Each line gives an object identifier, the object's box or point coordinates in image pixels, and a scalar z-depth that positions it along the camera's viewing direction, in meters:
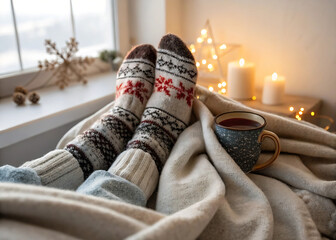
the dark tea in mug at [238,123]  0.73
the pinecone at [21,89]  1.16
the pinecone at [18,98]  1.10
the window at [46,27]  1.17
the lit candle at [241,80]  1.25
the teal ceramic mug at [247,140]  0.67
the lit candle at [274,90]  1.21
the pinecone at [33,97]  1.11
